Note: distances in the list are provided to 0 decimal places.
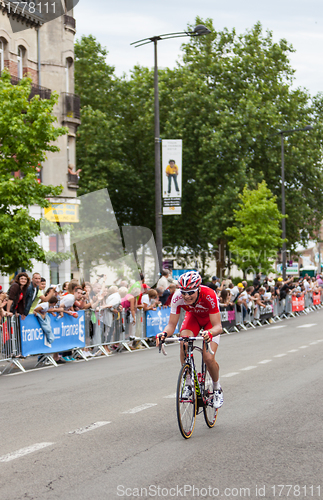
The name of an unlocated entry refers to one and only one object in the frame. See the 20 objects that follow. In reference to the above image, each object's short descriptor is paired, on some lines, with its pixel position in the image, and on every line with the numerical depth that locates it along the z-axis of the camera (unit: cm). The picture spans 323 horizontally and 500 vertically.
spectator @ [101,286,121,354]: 1745
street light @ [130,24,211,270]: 2397
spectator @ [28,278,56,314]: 1551
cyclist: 757
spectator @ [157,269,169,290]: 2188
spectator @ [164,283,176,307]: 2094
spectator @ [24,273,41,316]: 1541
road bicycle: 741
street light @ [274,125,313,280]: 4406
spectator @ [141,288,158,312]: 1962
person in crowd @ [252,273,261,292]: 2932
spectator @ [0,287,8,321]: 1405
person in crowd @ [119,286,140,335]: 1853
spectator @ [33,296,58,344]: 1501
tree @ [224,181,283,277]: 3919
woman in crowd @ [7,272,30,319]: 1505
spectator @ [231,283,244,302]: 2572
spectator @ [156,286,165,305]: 2074
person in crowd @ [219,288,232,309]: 2392
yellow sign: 3309
